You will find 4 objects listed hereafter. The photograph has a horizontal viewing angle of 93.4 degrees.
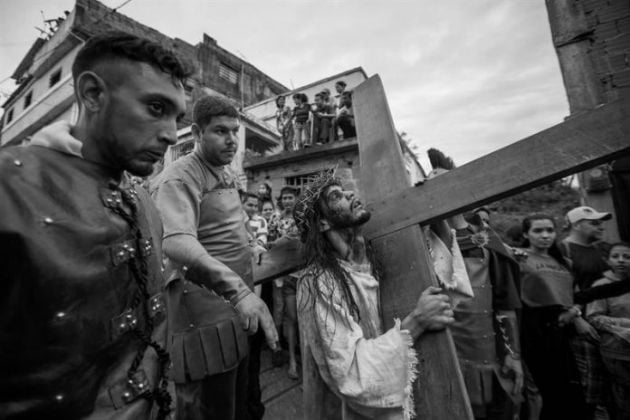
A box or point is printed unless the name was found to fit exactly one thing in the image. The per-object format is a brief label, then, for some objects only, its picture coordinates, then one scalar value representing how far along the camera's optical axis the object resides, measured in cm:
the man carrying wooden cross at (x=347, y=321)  140
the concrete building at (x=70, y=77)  1567
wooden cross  118
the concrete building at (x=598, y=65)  430
